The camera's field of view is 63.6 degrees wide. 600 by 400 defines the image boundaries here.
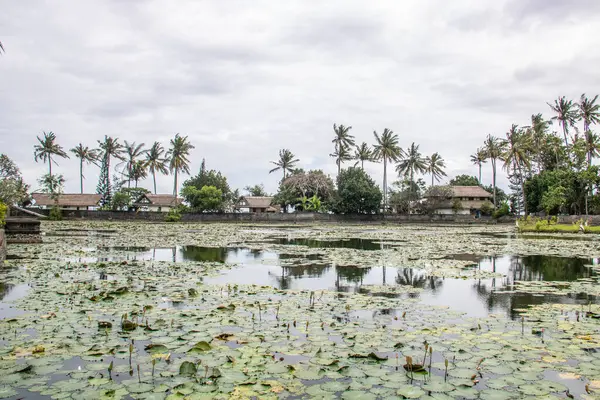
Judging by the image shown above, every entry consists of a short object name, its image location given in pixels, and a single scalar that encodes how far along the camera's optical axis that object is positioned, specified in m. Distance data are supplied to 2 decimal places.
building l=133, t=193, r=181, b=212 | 94.31
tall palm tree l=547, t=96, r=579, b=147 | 71.44
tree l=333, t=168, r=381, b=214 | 74.75
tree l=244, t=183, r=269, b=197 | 122.88
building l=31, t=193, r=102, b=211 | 84.56
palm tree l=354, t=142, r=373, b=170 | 86.44
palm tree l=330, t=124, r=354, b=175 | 83.12
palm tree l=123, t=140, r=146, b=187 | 84.50
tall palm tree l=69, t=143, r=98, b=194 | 87.88
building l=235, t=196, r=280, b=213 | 97.94
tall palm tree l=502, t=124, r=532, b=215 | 69.25
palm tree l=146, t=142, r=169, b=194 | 83.56
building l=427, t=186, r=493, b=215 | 91.17
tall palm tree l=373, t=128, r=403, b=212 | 79.88
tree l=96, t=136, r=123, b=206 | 84.25
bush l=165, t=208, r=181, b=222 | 64.56
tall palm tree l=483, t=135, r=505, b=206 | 83.00
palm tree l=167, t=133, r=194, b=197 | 78.88
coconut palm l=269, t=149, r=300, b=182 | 93.19
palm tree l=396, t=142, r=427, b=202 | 82.94
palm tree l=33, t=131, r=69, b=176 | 79.12
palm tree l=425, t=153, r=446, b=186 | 93.50
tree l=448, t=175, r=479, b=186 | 108.93
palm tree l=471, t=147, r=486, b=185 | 94.55
